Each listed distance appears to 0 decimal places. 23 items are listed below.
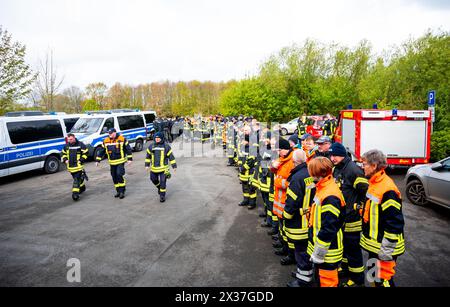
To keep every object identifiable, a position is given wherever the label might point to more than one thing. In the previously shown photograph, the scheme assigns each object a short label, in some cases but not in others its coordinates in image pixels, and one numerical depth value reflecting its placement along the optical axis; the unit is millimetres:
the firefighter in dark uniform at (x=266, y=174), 6031
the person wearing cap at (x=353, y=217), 3785
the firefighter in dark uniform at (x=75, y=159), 8399
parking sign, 11062
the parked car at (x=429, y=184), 6457
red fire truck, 10258
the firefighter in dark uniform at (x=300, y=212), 3781
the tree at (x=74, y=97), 46950
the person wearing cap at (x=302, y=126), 14953
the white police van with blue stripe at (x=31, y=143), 10539
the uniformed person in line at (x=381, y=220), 3139
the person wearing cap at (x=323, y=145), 5484
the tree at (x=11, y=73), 17875
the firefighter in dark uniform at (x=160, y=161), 8023
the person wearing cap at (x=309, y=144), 6416
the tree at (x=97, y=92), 44897
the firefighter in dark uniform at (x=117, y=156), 8383
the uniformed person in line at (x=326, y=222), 3100
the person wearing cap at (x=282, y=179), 4590
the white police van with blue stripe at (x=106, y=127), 14695
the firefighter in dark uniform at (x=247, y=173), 7328
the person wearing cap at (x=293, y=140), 5629
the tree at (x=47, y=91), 25312
